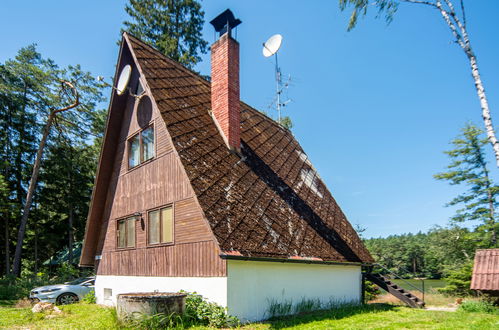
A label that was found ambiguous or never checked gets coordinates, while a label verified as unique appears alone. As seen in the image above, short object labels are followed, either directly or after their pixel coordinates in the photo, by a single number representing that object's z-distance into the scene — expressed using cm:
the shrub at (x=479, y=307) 1053
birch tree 806
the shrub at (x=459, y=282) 2034
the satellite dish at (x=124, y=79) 1134
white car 1330
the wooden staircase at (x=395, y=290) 1188
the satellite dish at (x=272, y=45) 1526
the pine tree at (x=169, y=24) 2431
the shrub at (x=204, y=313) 744
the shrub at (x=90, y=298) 1295
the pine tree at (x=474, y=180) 2317
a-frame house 834
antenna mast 1526
